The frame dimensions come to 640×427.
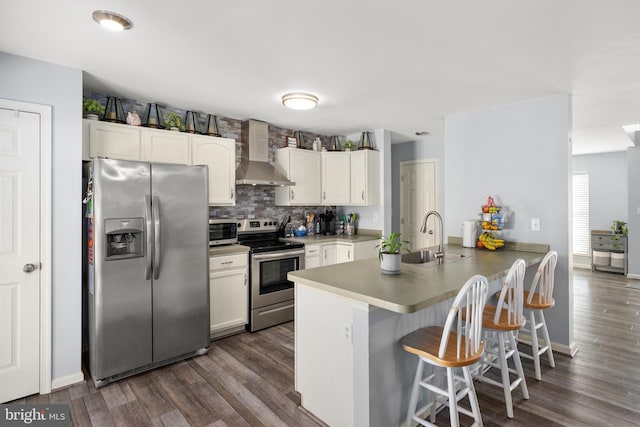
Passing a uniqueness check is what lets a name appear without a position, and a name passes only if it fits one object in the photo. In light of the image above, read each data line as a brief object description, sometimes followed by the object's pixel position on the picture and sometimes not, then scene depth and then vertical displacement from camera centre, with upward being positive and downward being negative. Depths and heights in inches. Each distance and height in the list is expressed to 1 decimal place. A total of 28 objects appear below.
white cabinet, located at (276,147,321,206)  179.8 +20.3
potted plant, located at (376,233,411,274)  87.4 -11.6
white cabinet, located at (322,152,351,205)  191.5 +19.7
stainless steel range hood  163.2 +28.0
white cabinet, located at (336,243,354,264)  176.1 -20.5
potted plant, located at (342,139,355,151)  195.9 +38.8
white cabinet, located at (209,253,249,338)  136.4 -33.2
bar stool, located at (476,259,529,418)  86.3 -28.5
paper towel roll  140.7 -8.4
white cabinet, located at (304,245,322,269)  167.2 -21.5
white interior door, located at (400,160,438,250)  216.2 +9.9
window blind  294.0 +0.4
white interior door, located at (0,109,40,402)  93.1 -11.4
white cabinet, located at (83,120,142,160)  116.1 +25.5
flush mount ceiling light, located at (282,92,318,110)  127.0 +42.4
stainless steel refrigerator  102.3 -16.8
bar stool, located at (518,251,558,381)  103.3 -26.1
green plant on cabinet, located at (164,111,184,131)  136.0 +36.7
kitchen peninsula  71.4 -27.5
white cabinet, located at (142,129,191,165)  128.2 +25.8
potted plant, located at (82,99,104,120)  116.5 +36.1
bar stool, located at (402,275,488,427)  67.5 -28.5
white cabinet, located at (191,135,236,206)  142.8 +21.6
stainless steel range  146.9 -27.9
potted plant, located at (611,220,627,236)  255.0 -11.6
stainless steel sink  111.5 -15.5
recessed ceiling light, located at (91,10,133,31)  73.0 +42.4
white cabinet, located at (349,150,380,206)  186.5 +19.3
